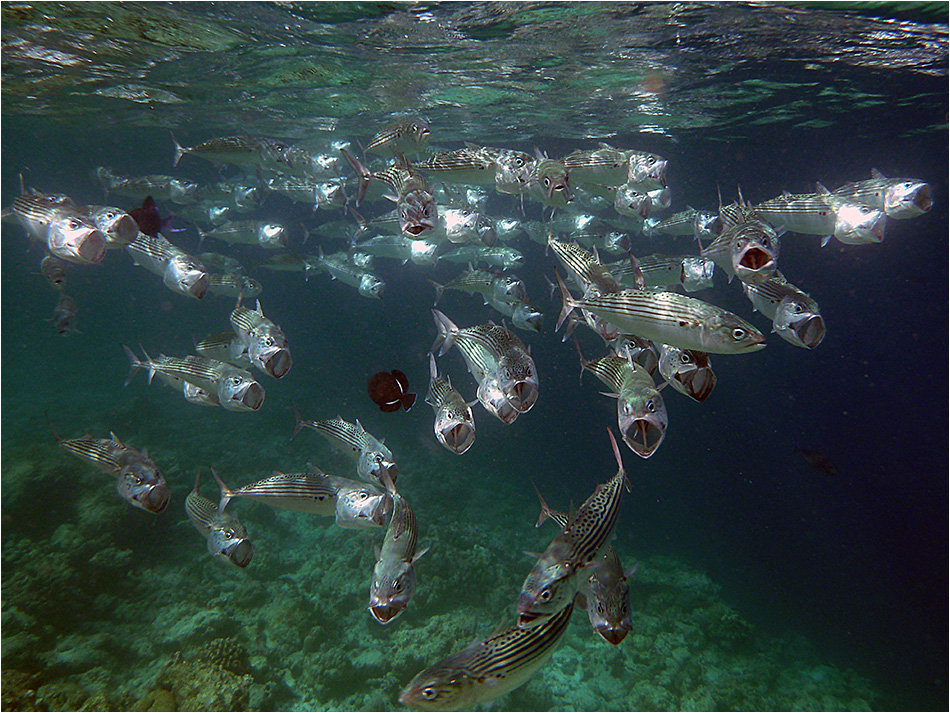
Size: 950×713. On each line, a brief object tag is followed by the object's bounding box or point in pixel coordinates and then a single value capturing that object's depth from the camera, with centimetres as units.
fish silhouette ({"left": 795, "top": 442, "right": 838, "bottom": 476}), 967
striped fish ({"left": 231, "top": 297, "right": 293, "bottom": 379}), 485
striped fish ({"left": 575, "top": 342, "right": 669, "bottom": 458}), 339
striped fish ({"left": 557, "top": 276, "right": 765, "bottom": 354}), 313
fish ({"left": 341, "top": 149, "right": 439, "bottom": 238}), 458
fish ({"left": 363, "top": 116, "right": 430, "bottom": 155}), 630
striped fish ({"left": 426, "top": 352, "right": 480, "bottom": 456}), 402
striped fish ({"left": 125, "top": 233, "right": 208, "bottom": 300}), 549
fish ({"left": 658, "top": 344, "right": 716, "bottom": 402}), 343
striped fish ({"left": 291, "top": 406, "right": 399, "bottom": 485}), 504
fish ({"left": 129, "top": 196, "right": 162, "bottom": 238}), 636
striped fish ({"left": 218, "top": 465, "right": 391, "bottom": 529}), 452
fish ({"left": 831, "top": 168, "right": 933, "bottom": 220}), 491
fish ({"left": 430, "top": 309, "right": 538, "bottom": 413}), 387
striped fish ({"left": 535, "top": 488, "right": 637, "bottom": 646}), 339
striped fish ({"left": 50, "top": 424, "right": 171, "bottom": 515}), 506
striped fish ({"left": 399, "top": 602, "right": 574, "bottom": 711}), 321
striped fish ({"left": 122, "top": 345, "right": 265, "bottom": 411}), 490
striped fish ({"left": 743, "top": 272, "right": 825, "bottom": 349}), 413
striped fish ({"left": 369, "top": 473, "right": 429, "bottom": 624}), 372
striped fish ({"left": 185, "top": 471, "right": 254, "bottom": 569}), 512
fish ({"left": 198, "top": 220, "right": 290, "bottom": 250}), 1007
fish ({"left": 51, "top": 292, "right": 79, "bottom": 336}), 777
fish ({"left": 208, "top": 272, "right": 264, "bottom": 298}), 801
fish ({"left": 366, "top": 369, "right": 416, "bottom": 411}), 512
